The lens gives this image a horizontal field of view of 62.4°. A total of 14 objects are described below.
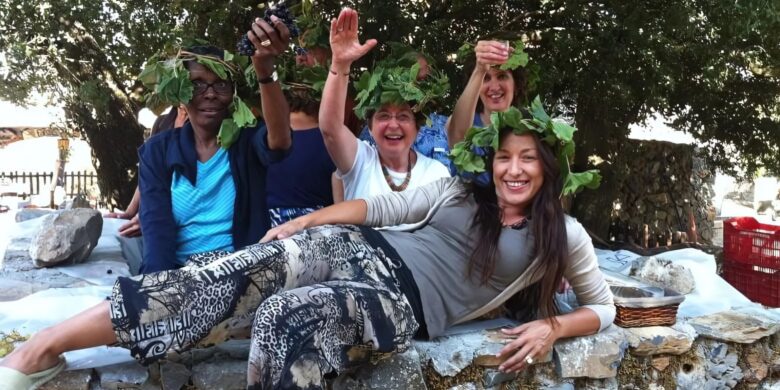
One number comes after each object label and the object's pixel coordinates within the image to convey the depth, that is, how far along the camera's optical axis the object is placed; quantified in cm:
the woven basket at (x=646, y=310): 293
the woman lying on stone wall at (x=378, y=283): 205
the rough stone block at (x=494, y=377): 264
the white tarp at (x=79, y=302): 235
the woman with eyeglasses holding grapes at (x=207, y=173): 272
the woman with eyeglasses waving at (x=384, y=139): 294
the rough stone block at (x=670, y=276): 375
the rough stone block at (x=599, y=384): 284
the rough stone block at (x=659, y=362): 294
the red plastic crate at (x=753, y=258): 516
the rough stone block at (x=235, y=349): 244
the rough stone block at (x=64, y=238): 385
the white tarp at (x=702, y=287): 352
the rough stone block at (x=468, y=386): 261
